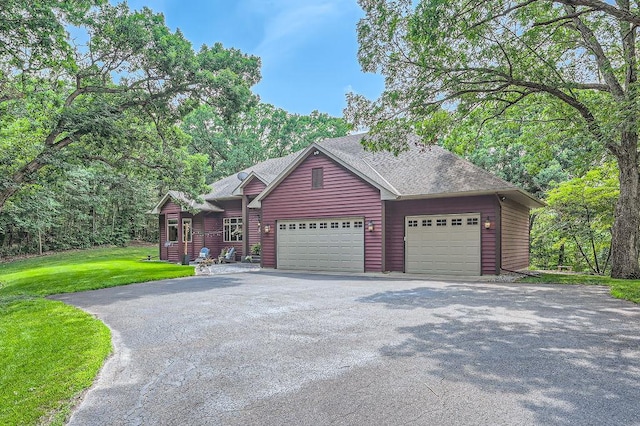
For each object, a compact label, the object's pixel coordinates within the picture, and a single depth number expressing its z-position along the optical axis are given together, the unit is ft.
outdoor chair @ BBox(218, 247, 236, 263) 60.90
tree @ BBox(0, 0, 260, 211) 28.63
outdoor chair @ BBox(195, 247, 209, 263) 60.22
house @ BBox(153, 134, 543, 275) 39.34
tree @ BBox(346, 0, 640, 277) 24.82
